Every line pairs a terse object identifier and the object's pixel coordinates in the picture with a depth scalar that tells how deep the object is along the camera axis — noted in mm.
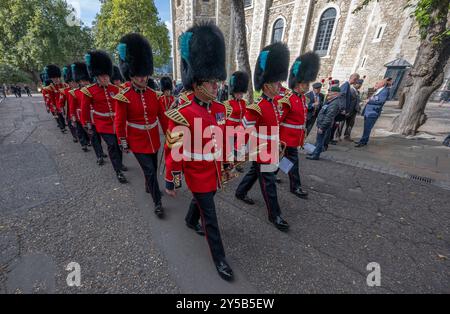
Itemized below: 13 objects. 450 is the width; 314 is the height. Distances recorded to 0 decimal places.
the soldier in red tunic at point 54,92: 7659
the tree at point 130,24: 23750
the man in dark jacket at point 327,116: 5238
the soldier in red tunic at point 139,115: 3088
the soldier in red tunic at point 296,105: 3413
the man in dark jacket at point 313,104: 6375
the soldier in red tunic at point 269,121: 2859
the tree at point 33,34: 26281
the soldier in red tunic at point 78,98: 5324
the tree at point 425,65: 6051
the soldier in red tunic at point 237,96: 4895
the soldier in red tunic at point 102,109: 4219
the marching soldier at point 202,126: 2078
